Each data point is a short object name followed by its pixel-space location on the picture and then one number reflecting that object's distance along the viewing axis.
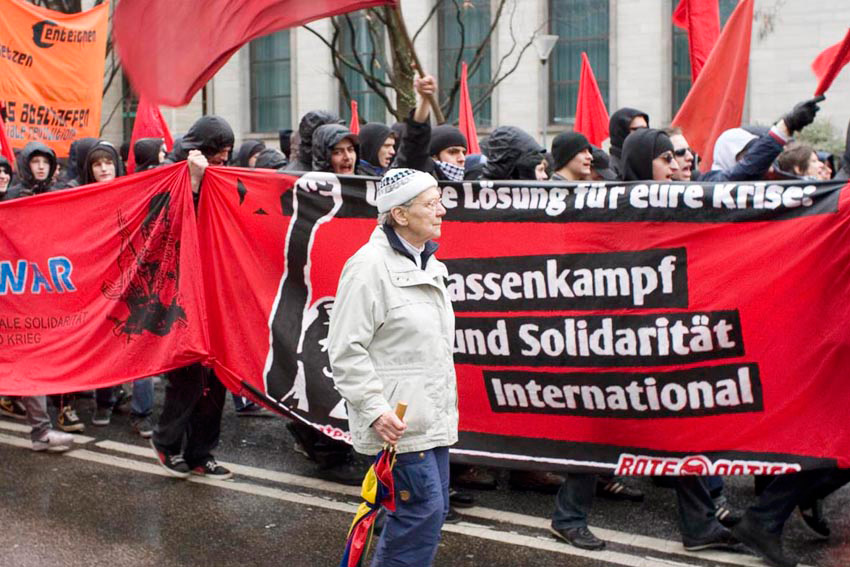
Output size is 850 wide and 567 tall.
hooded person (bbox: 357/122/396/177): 7.12
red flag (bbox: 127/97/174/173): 10.77
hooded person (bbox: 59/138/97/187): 9.24
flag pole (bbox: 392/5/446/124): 4.09
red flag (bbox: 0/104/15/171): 9.01
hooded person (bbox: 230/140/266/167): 10.09
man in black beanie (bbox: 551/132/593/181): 6.28
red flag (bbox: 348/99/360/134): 12.00
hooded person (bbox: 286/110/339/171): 7.66
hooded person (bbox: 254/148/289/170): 8.99
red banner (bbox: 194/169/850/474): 4.88
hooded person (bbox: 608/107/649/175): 7.82
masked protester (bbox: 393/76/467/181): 5.19
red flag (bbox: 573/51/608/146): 10.30
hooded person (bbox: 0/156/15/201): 8.24
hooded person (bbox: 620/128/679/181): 5.92
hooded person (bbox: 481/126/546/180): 6.54
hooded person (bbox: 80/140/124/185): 7.94
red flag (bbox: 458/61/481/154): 10.98
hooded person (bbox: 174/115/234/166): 6.66
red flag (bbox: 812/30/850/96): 4.98
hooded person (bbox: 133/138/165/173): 9.79
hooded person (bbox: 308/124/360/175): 6.93
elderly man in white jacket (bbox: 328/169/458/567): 3.99
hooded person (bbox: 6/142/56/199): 8.51
